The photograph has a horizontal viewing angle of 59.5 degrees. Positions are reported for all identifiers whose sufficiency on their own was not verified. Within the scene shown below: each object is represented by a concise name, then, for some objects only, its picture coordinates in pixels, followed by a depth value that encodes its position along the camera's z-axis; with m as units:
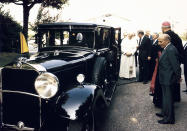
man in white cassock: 6.09
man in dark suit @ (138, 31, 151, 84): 5.76
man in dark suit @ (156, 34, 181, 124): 3.05
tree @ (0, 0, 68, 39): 10.92
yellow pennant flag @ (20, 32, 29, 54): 3.30
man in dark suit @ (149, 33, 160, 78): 5.31
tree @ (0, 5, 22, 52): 11.74
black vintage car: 2.20
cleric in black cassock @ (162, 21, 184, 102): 3.88
